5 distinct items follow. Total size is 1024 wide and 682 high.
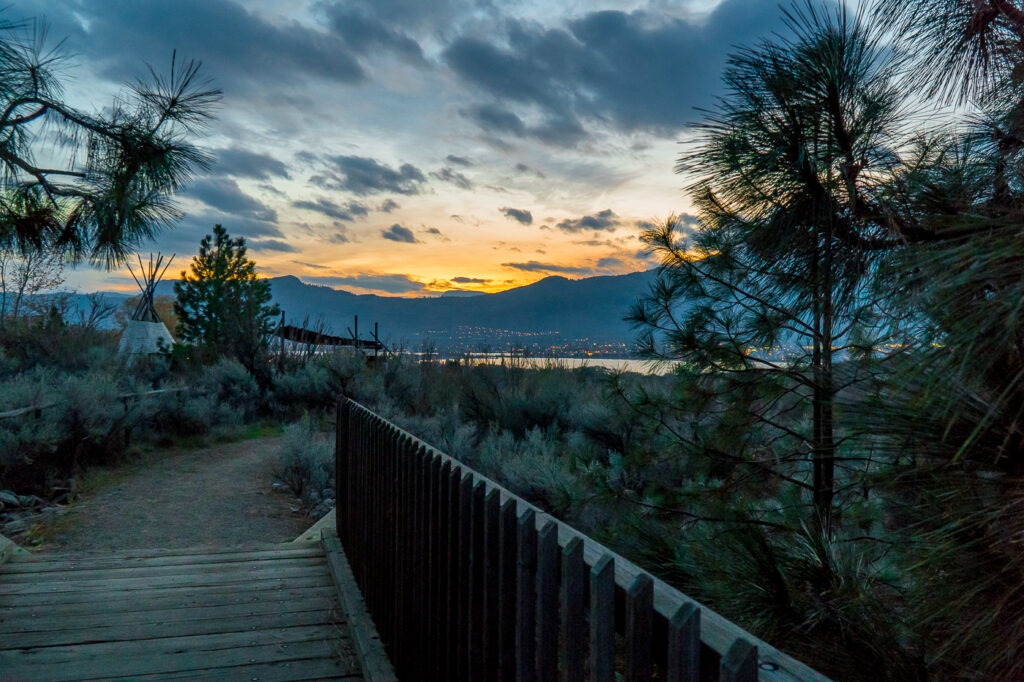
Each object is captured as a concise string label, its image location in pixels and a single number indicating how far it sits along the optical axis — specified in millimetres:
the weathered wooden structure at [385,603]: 1231
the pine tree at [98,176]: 6570
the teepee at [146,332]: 22938
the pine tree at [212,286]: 34312
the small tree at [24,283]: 28297
